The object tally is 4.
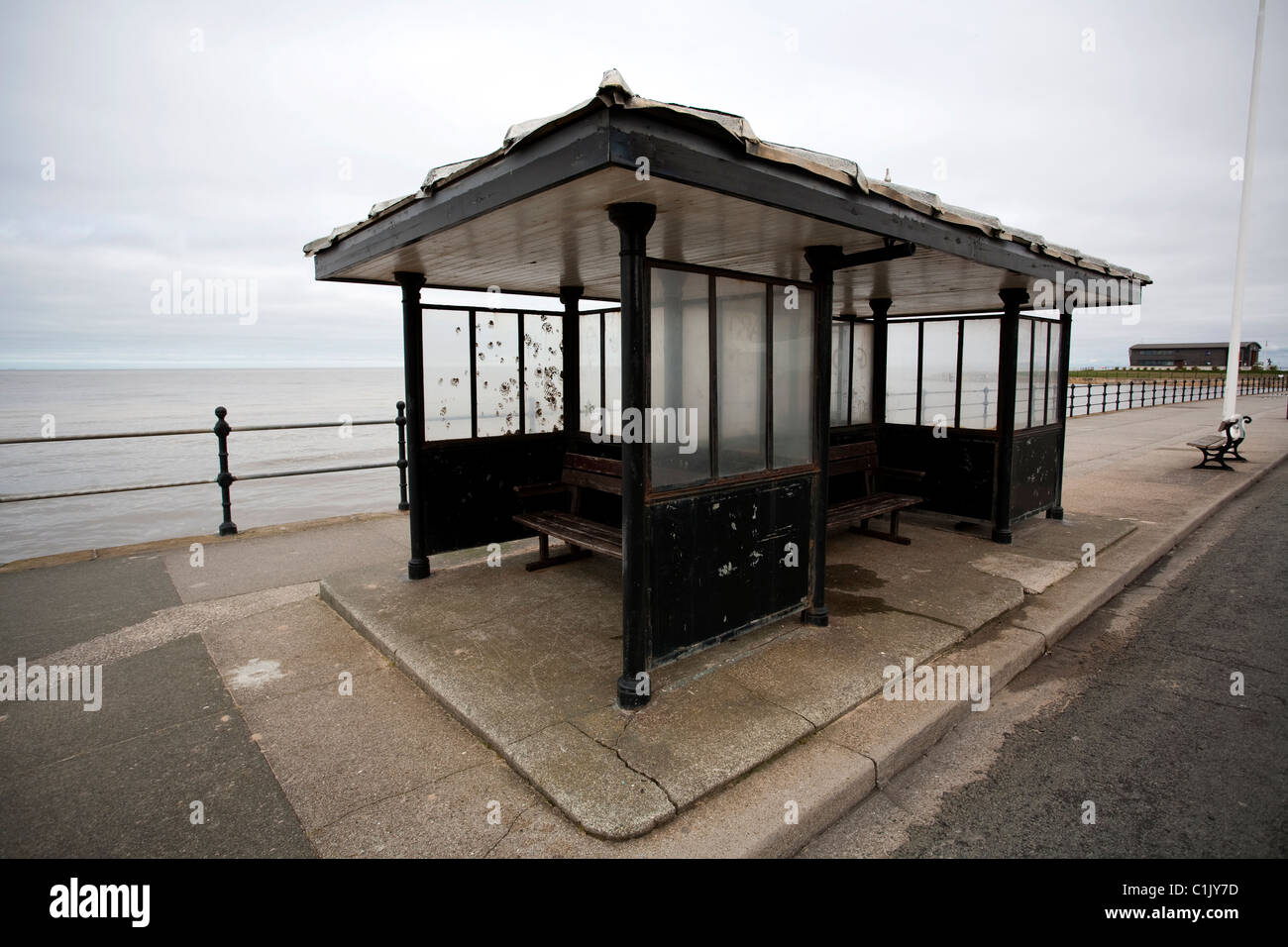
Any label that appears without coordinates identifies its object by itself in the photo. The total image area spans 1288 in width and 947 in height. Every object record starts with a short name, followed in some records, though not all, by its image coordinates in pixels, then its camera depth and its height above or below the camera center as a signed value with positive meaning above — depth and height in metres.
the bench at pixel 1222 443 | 11.77 -0.62
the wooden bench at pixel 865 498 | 6.18 -0.94
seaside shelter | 3.21 +0.50
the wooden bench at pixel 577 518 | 5.04 -0.95
